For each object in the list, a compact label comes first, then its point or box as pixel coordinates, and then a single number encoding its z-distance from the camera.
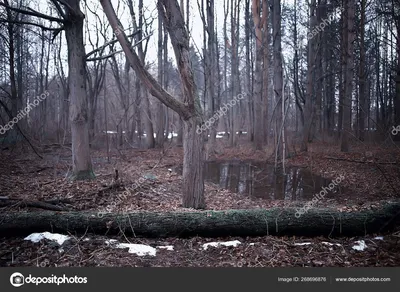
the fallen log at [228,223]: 3.73
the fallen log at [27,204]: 4.42
